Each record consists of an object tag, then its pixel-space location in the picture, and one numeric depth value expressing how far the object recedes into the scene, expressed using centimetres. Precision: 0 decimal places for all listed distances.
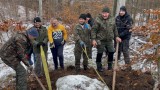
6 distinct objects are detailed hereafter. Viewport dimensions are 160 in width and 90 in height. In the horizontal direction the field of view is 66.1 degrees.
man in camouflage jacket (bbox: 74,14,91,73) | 321
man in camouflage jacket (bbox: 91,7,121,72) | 319
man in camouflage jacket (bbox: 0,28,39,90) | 265
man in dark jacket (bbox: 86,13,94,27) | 396
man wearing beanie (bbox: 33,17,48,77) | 317
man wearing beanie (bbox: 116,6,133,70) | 343
